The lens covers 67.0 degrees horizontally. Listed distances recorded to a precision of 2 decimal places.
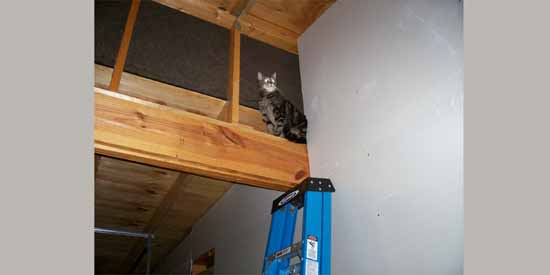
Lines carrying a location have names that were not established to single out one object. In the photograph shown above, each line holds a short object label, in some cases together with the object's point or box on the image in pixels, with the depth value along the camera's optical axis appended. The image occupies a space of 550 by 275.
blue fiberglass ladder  1.56
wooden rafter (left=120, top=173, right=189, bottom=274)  3.12
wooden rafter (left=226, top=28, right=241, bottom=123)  2.05
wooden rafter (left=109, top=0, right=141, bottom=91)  1.82
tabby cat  2.14
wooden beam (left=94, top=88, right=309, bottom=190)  1.65
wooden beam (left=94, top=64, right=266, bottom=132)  2.07
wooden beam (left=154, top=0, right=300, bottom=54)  2.25
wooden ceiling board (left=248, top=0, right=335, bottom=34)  2.27
